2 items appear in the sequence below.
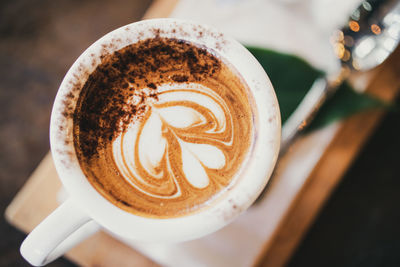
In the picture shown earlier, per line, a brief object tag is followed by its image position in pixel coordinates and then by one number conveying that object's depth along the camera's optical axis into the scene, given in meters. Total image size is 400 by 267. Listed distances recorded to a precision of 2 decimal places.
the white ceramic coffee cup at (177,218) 0.25
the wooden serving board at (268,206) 0.33
